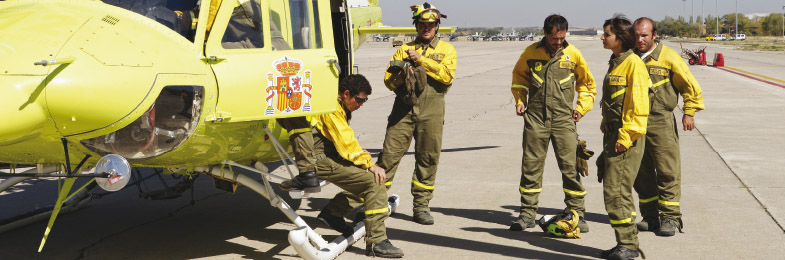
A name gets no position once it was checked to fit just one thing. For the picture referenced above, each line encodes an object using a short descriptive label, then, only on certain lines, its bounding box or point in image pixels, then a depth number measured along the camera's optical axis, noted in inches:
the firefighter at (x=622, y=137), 222.5
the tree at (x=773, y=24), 7631.4
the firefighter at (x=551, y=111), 262.1
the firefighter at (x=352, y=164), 226.7
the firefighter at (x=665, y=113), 251.1
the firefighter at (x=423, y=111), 271.7
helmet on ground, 252.1
